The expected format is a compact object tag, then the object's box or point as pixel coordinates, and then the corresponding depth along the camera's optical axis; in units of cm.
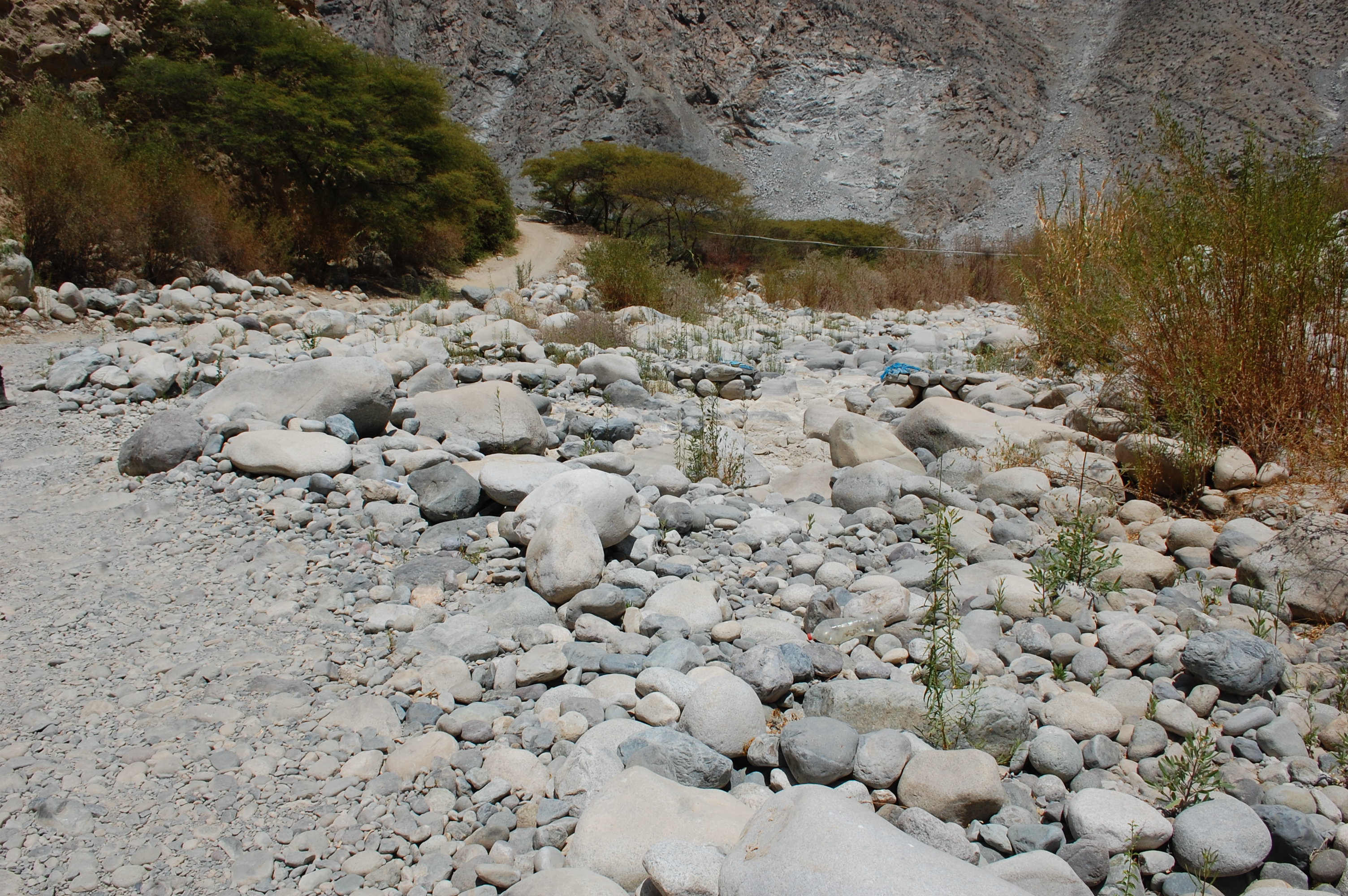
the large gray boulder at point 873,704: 217
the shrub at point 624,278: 1020
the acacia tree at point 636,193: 2058
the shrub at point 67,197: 772
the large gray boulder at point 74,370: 506
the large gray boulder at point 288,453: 381
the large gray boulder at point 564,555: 293
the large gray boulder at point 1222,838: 169
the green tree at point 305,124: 1068
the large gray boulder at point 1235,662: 225
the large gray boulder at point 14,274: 688
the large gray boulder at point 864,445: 451
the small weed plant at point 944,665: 211
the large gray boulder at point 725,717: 215
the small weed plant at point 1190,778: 187
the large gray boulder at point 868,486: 395
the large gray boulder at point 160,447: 388
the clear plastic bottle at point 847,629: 268
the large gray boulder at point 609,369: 621
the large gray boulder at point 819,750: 197
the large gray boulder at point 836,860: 140
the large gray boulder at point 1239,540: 308
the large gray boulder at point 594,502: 325
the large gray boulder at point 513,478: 355
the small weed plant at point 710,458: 444
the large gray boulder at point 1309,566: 271
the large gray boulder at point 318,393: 434
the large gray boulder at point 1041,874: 162
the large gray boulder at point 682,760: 203
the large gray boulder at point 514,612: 280
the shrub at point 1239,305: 368
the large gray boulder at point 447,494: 356
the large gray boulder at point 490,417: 448
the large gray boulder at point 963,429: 466
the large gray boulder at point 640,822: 172
